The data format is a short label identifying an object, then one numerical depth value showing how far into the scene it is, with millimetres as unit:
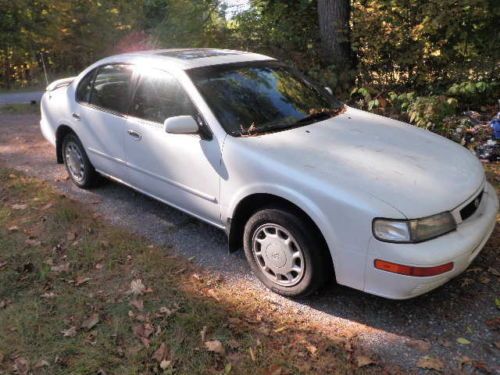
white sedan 2693
